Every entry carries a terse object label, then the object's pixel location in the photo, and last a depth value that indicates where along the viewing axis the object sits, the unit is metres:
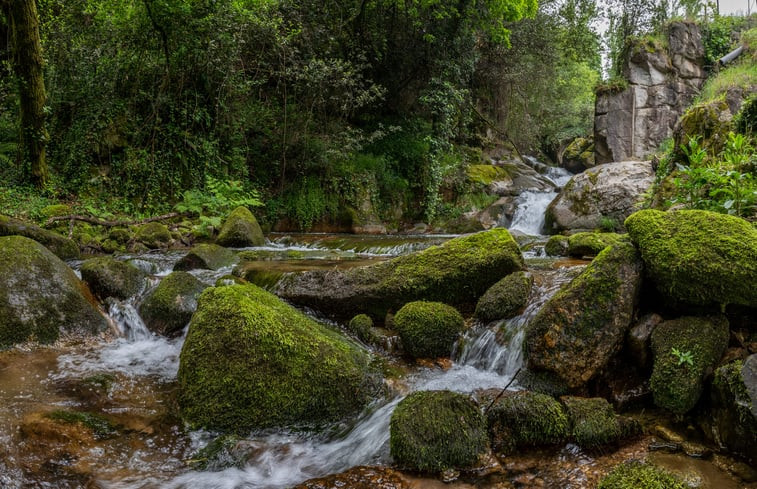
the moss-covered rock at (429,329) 4.42
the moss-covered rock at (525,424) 2.98
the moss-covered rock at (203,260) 7.33
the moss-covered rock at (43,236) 7.13
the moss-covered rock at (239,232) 9.82
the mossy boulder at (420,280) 4.98
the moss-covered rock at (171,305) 5.22
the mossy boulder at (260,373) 3.37
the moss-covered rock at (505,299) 4.52
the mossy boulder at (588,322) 3.56
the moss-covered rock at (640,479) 2.32
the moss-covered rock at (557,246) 7.40
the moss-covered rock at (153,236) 9.50
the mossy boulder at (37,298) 4.58
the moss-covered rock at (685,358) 3.07
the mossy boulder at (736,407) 2.63
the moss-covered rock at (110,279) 5.93
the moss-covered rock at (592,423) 2.92
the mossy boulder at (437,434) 2.80
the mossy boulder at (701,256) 3.25
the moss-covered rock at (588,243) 6.55
